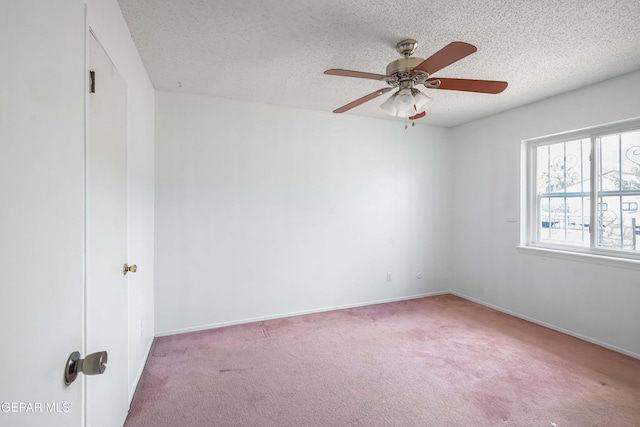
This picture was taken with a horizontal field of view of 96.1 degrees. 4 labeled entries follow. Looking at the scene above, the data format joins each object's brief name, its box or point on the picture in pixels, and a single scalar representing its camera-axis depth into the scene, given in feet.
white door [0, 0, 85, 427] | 1.85
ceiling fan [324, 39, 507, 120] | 6.06
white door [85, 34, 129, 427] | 4.06
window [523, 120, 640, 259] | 9.30
